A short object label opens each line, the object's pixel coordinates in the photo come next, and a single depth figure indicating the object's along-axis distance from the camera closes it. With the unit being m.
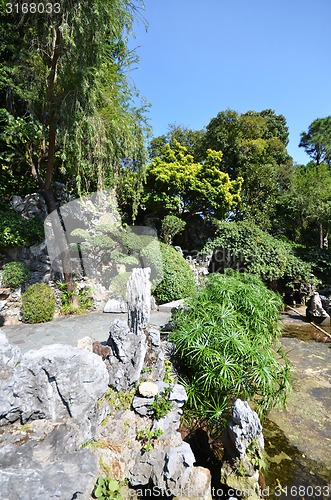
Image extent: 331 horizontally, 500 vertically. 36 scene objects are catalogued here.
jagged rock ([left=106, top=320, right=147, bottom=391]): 3.47
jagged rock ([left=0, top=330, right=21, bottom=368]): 3.06
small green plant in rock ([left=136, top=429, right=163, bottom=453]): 3.06
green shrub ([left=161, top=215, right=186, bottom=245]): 11.21
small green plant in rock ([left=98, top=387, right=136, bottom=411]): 3.36
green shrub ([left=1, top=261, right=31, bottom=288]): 6.86
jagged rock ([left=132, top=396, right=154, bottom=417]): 3.30
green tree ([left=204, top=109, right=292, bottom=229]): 14.72
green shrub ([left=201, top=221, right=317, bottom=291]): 11.23
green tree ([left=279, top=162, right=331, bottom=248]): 12.84
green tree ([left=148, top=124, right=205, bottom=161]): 16.27
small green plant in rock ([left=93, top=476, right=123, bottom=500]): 2.46
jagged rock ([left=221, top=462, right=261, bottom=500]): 2.80
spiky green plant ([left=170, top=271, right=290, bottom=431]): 3.52
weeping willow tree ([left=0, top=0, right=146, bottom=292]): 5.69
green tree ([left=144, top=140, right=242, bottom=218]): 11.86
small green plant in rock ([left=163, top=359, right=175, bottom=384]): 3.84
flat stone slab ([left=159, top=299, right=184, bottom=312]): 7.23
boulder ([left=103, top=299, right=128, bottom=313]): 7.31
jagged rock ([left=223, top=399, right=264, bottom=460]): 2.95
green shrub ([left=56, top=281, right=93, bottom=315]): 7.22
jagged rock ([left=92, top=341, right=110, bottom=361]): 3.64
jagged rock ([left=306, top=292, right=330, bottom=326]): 9.00
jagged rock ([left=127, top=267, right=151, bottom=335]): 3.88
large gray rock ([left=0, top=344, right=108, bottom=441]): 2.84
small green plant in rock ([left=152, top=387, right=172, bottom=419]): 3.26
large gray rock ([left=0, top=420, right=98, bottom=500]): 2.25
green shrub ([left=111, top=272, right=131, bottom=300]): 7.90
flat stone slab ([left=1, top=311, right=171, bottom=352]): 5.18
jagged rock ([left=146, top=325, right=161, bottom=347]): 4.01
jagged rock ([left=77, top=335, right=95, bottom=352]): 4.05
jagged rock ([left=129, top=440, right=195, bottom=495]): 2.73
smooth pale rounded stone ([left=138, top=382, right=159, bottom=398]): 3.41
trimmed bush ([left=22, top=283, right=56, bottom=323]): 6.43
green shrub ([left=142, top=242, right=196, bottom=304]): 8.01
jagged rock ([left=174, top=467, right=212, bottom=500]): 2.76
